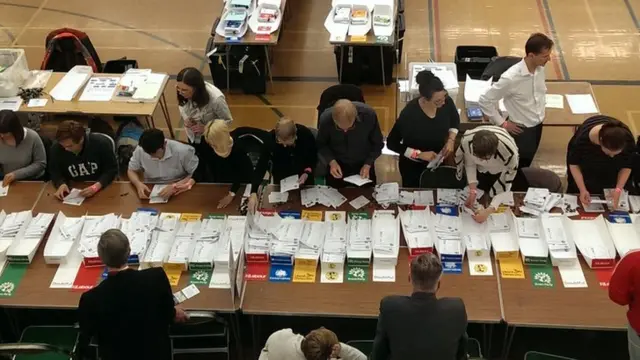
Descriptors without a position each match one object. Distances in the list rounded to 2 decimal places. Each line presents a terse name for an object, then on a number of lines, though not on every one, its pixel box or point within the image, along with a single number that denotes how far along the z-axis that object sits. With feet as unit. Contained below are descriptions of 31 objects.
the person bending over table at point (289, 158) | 16.64
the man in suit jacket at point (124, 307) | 12.41
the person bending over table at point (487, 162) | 15.21
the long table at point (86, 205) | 14.69
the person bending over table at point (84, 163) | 17.08
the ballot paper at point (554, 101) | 19.99
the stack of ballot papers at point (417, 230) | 15.12
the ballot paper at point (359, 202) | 16.48
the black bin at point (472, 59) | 23.57
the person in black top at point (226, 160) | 15.79
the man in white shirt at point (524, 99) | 17.62
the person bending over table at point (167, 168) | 16.92
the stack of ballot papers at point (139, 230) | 15.24
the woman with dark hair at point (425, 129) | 16.87
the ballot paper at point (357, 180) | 16.60
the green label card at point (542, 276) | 14.37
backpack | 23.22
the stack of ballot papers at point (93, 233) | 15.15
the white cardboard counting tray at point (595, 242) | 14.70
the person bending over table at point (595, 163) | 16.16
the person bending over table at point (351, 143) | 16.85
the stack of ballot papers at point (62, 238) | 15.26
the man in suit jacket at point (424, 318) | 11.42
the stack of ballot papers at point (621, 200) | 16.02
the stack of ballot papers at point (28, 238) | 15.28
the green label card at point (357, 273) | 14.69
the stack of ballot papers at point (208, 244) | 14.99
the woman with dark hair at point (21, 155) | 17.44
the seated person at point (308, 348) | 11.52
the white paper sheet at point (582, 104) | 19.92
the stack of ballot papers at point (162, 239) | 15.12
